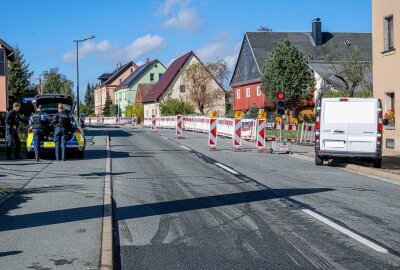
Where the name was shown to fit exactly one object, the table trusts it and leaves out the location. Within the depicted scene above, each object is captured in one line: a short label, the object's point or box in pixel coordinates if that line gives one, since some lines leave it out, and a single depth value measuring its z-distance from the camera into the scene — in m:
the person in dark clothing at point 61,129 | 17.89
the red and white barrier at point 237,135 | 24.77
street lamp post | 49.86
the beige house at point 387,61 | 23.62
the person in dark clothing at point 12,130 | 18.23
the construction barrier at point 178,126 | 36.04
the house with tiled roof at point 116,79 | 132.25
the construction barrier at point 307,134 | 29.57
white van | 17.08
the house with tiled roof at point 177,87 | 77.43
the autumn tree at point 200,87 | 73.88
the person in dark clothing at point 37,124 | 17.84
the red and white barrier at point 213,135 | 24.74
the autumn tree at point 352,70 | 51.53
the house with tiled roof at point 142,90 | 98.69
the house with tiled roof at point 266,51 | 67.00
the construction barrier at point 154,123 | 46.94
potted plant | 23.98
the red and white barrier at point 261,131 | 23.75
